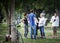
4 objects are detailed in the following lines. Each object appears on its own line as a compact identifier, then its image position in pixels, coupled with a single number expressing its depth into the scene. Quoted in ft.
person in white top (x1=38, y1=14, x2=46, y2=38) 56.39
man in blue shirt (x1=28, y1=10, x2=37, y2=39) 53.62
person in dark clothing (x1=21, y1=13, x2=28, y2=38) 58.54
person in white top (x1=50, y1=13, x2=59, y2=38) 59.77
